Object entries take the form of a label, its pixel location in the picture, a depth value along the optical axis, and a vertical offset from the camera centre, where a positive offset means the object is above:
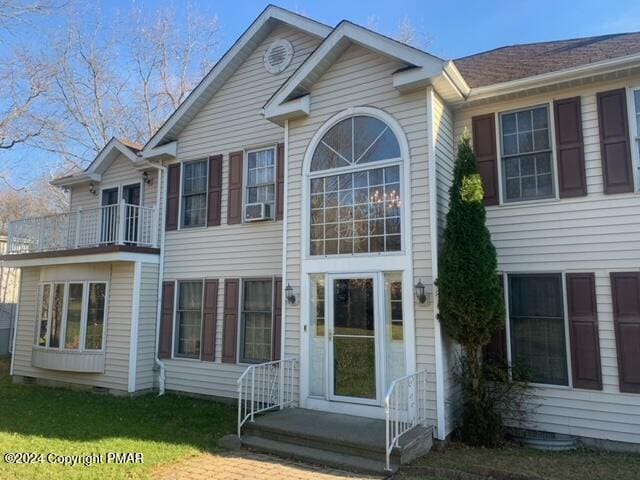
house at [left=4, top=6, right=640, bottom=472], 6.52 +0.98
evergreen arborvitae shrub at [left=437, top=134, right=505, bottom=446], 6.21 +0.03
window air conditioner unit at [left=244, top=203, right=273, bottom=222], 8.95 +1.66
